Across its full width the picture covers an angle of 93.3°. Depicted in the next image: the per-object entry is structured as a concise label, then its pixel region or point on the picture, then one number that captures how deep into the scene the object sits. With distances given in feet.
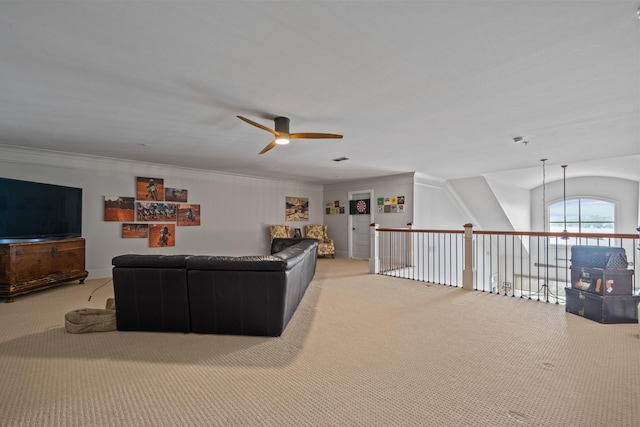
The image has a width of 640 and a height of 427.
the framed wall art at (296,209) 31.43
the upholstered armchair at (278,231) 29.07
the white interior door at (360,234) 30.50
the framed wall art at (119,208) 21.07
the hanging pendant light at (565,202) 32.32
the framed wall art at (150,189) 22.38
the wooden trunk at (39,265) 14.44
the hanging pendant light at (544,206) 31.70
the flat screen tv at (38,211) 15.33
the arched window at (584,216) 30.76
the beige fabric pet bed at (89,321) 10.39
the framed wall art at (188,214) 24.40
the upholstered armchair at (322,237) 30.37
